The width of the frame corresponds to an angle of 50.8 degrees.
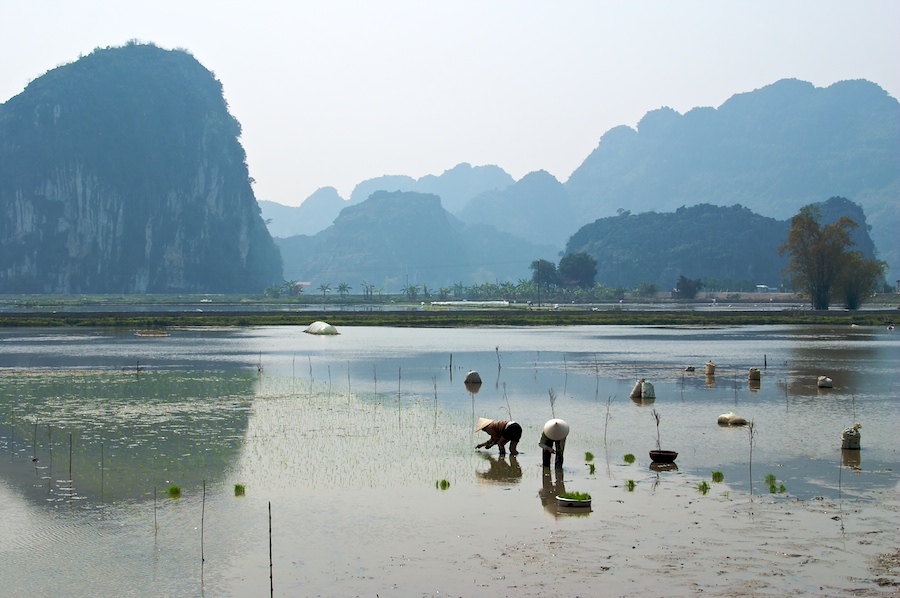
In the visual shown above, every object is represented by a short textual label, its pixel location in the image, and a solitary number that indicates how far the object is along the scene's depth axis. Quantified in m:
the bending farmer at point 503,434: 25.30
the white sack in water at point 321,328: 88.38
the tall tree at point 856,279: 119.62
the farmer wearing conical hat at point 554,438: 22.94
